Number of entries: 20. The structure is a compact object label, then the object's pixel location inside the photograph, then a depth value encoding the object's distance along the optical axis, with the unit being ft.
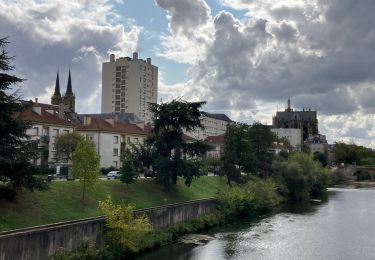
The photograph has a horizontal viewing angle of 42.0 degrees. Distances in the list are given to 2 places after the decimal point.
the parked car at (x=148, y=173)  209.55
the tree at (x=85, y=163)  134.72
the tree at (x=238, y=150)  246.27
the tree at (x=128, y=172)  167.53
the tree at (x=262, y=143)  299.79
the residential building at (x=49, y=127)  226.58
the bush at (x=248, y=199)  189.37
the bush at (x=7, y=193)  111.39
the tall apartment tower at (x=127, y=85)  569.23
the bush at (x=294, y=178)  273.54
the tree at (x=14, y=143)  102.27
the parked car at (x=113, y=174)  211.41
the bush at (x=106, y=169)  242.66
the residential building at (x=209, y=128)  614.75
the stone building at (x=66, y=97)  500.33
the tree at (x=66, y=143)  220.02
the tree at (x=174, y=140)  183.62
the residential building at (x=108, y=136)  267.39
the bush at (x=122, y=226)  113.60
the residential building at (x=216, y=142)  478.18
